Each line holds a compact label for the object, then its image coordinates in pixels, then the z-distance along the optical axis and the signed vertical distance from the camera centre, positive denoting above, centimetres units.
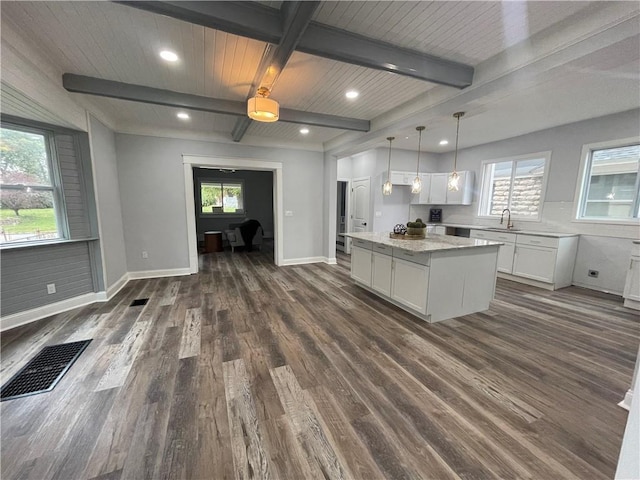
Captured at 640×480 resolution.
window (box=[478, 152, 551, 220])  482 +39
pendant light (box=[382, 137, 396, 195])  396 +24
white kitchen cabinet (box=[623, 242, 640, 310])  341 -101
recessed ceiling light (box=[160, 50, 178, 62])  233 +134
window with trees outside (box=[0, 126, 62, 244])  279 +11
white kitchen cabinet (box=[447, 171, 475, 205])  580 +28
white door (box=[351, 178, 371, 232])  641 -6
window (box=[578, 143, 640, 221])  383 +37
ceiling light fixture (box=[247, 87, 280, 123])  230 +84
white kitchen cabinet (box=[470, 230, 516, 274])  471 -81
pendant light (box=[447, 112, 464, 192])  314 +30
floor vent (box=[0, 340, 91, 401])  190 -142
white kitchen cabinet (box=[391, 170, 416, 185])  602 +62
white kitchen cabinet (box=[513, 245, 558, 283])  417 -97
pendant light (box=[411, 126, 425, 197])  362 +28
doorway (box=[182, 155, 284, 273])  482 +29
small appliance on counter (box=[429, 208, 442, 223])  674 -29
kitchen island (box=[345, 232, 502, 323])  294 -87
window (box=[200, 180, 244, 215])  902 +14
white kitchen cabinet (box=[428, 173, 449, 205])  621 +37
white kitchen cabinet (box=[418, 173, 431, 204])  630 +36
